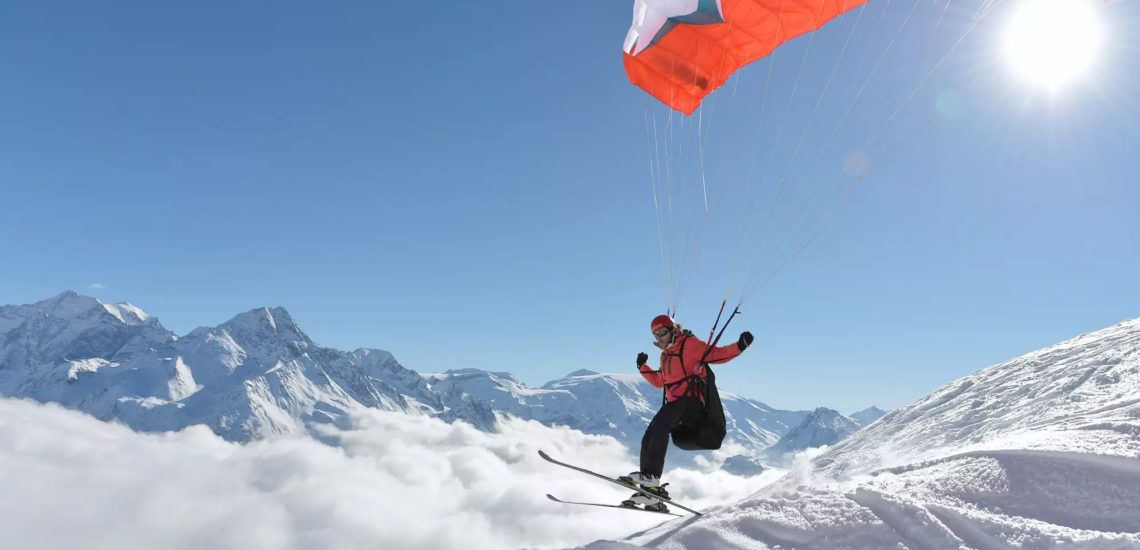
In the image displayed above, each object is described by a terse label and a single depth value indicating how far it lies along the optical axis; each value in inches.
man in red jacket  280.7
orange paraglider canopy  381.4
